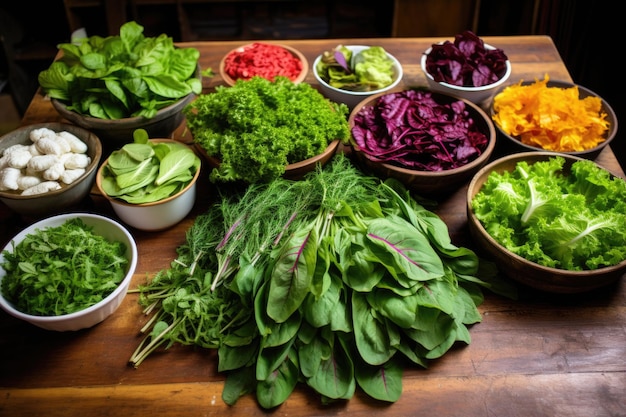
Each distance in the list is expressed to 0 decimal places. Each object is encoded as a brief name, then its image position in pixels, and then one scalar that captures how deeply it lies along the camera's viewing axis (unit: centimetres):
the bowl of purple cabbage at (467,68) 192
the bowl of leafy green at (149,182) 153
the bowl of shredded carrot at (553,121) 174
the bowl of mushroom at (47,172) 152
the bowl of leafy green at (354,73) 192
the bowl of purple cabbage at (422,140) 163
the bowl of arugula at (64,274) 129
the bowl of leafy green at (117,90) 171
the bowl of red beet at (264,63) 203
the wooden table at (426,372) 126
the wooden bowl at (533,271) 135
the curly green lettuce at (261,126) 152
